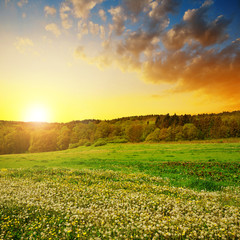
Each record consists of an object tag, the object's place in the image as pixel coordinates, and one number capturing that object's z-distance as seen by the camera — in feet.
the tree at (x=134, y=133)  335.98
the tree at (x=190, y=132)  299.99
